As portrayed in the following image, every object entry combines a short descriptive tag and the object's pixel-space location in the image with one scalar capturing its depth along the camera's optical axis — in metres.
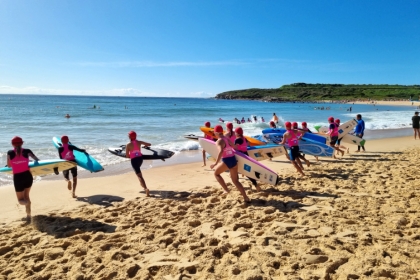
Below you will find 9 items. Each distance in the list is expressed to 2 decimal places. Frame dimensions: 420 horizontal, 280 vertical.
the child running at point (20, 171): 4.79
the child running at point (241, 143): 6.23
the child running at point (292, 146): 7.33
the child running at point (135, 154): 6.34
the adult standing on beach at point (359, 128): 12.00
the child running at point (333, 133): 10.01
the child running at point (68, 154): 6.35
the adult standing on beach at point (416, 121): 14.86
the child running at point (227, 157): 5.41
